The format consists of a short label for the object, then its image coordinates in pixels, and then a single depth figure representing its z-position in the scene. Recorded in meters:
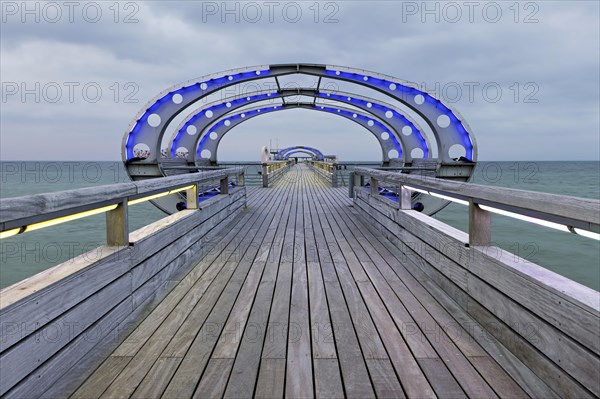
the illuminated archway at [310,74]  12.66
